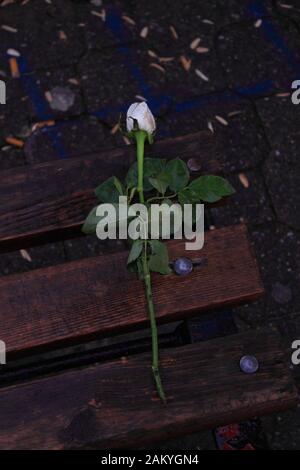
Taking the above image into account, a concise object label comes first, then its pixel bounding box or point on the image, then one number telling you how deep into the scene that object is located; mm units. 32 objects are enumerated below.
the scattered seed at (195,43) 2514
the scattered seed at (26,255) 2148
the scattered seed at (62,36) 2480
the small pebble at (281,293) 2164
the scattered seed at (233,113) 2402
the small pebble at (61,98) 2363
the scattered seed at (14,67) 2402
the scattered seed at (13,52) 2436
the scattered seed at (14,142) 2289
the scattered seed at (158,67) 2461
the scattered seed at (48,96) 2371
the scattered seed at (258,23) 2570
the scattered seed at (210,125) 2377
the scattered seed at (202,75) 2461
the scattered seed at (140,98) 2397
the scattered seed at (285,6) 2602
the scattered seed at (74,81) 2408
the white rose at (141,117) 1294
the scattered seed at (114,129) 2330
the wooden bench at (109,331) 1257
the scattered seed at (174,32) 2527
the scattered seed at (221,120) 2389
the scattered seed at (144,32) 2514
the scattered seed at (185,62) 2475
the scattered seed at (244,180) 2298
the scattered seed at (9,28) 2475
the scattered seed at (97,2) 2560
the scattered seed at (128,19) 2535
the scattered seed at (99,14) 2538
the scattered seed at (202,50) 2504
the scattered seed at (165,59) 2479
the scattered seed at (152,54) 2482
